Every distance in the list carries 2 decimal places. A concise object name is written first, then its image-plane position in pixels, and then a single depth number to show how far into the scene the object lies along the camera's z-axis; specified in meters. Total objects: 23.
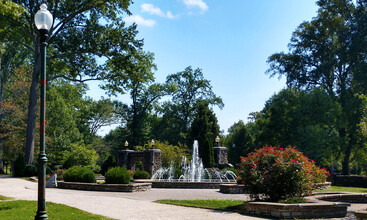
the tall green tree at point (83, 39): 25.36
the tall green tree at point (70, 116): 34.94
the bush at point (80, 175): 18.45
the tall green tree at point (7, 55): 24.33
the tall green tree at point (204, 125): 41.22
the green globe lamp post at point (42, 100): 6.34
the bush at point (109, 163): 33.44
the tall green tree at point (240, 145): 41.97
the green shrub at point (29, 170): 24.58
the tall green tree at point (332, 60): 32.44
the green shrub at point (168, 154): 34.56
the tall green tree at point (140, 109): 49.59
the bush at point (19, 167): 24.93
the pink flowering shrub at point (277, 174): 10.12
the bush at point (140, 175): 23.14
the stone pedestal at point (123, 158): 30.42
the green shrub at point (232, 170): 22.53
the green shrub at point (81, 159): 25.44
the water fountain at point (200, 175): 22.34
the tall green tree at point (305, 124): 30.25
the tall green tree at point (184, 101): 52.50
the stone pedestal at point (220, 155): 30.50
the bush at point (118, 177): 17.31
